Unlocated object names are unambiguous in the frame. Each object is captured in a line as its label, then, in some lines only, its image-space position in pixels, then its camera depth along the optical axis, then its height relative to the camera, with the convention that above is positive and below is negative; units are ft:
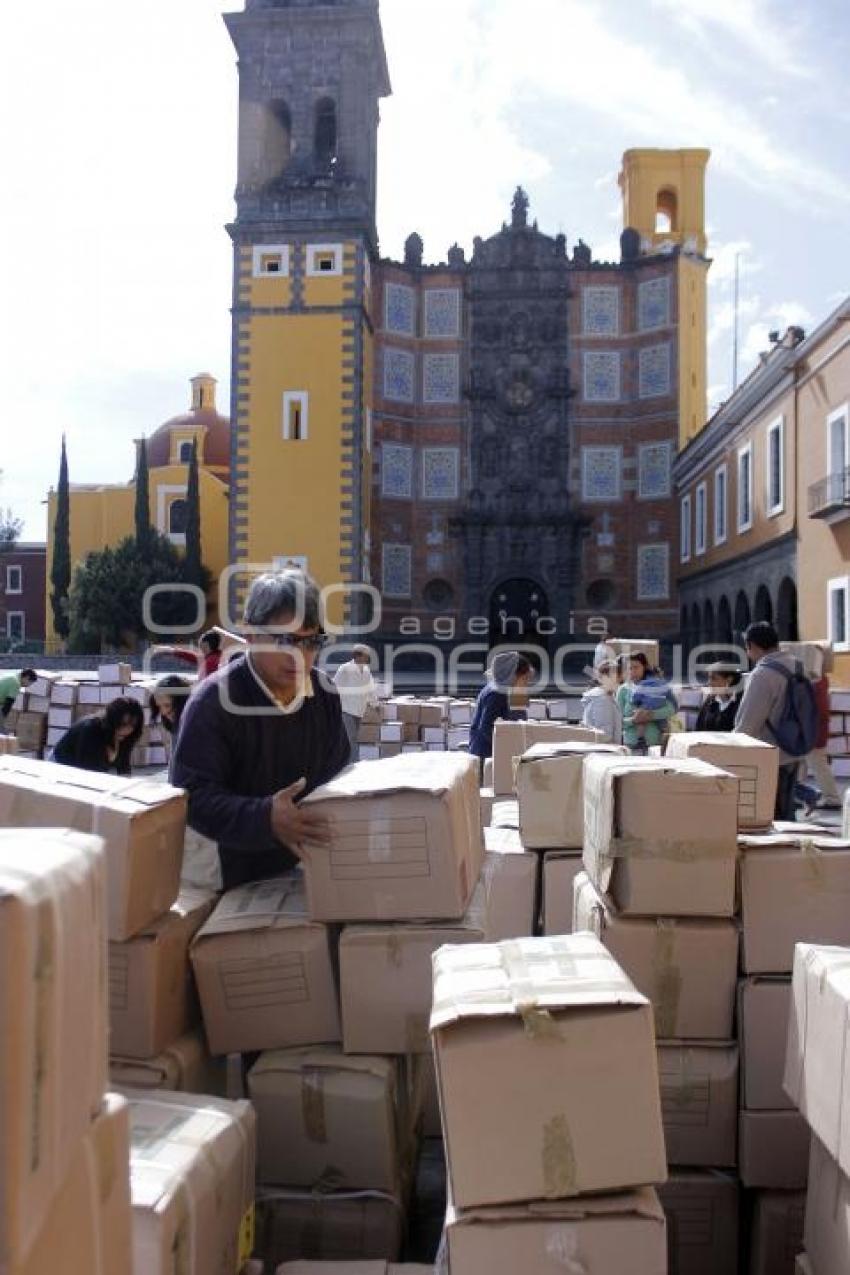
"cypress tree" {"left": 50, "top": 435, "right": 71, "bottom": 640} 121.49 +8.59
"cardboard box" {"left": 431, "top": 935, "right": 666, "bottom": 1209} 7.70 -3.05
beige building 59.52 +9.85
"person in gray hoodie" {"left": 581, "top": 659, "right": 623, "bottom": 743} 26.45 -1.42
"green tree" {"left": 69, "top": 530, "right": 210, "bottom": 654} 108.17 +5.66
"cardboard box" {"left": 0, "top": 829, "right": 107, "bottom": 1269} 5.26 -1.85
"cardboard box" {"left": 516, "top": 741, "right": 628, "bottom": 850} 15.15 -2.03
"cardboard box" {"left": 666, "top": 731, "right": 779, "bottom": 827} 14.74 -1.45
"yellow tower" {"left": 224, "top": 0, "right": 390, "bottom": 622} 88.28 +27.58
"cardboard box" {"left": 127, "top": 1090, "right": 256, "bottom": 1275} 7.07 -3.57
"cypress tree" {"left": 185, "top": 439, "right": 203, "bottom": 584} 109.50 +11.41
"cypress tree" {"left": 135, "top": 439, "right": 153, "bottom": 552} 115.85 +16.30
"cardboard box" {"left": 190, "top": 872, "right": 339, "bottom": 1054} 10.46 -3.07
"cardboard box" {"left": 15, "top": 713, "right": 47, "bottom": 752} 44.78 -3.17
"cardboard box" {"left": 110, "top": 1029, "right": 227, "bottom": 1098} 9.60 -3.64
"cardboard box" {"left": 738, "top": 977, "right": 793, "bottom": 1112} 10.68 -3.69
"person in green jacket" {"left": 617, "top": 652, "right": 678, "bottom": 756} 25.70 -1.41
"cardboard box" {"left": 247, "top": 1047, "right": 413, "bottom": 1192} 9.91 -4.15
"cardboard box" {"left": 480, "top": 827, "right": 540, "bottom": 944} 14.94 -3.17
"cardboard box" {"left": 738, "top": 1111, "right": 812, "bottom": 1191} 10.40 -4.59
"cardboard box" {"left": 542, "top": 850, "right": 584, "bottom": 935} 14.80 -3.08
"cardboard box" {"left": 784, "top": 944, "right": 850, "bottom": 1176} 8.04 -2.96
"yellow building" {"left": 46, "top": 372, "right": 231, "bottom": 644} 117.08 +16.74
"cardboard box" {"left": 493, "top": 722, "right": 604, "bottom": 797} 23.39 -1.72
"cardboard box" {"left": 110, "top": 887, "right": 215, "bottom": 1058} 9.73 -2.98
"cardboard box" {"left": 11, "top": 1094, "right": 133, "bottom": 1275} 5.71 -2.98
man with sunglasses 11.25 -0.84
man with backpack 22.31 -1.02
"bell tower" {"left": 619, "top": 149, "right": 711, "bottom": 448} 100.83 +42.57
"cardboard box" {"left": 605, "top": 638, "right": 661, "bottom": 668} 41.52 +0.30
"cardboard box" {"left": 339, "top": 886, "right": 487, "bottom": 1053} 10.32 -3.07
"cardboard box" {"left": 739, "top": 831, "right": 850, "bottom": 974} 11.25 -2.45
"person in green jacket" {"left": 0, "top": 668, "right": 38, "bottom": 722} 37.24 -1.35
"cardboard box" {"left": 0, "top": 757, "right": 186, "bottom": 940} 9.60 -1.48
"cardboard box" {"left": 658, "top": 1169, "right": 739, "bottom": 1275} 10.42 -5.27
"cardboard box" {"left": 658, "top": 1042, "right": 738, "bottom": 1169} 10.79 -4.42
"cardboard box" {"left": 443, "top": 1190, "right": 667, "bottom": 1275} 7.58 -3.94
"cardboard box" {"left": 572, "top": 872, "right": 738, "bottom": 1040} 11.09 -3.10
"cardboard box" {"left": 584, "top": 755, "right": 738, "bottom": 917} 11.07 -1.83
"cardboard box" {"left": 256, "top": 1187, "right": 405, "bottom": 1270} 9.75 -4.97
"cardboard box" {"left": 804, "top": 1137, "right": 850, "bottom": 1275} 8.02 -4.16
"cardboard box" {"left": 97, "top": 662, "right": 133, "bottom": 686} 45.75 -0.92
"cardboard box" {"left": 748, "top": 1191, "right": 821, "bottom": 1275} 10.06 -5.21
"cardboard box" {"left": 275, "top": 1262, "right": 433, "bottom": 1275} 8.73 -4.77
